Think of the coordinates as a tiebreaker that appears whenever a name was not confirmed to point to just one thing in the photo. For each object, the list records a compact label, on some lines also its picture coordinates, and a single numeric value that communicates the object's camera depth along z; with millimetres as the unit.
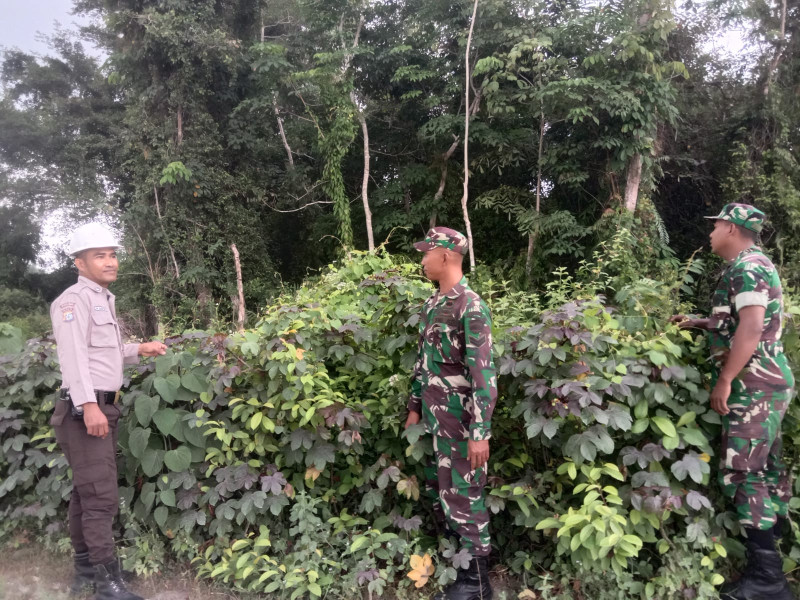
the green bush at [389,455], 2277
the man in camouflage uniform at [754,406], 2240
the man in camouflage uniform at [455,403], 2367
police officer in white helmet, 2445
